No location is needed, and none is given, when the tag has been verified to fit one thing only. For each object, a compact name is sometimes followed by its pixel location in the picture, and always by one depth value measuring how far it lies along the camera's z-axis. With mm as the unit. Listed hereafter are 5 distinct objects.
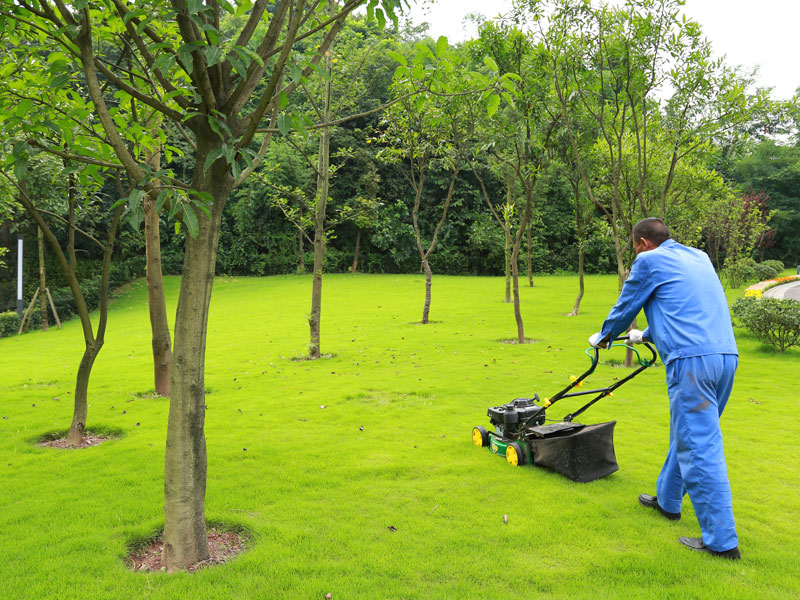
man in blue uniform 3482
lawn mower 4758
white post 17953
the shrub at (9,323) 17766
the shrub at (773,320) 10633
